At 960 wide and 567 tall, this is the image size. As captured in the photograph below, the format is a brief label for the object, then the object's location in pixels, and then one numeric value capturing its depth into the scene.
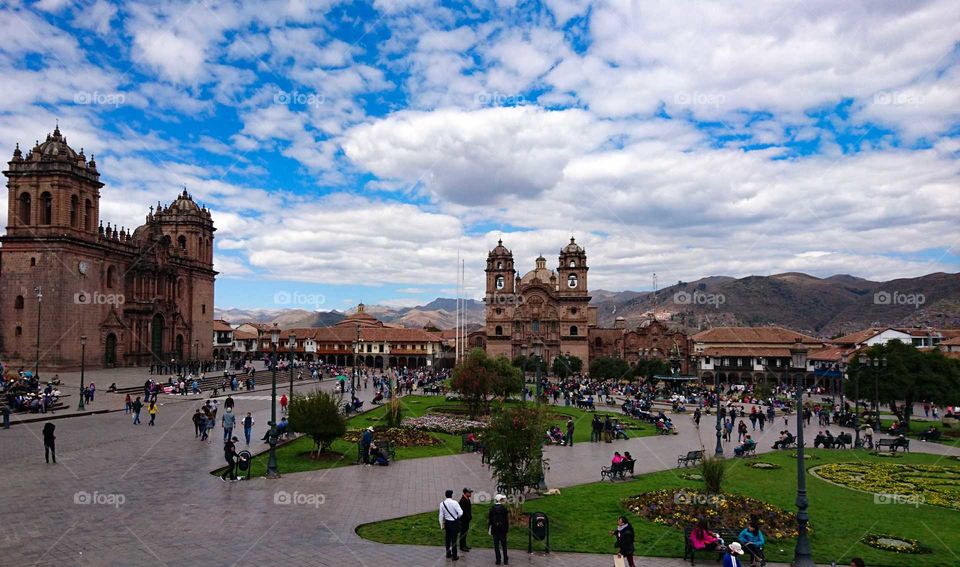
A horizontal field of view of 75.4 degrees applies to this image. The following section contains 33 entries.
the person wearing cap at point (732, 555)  9.27
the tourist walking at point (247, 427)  20.52
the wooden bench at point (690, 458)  19.50
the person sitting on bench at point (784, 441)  24.69
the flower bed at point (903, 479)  16.20
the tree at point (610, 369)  64.75
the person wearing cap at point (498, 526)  10.37
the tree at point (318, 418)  18.69
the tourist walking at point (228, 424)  19.58
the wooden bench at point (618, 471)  17.45
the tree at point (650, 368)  59.84
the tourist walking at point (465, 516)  11.19
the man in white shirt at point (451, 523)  10.66
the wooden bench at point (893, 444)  23.81
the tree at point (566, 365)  70.31
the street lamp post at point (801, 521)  10.14
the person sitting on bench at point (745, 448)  22.33
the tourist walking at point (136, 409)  24.44
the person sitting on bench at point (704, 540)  10.76
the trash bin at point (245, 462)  16.02
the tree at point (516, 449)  12.99
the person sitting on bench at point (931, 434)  28.31
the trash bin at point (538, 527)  11.14
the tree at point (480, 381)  30.41
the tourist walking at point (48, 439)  16.47
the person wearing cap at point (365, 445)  18.80
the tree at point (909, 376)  31.67
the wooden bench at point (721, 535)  10.95
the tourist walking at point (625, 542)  10.01
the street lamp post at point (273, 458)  16.36
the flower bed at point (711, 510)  12.55
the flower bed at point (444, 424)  26.39
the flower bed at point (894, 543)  11.46
